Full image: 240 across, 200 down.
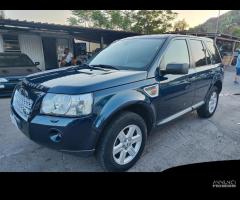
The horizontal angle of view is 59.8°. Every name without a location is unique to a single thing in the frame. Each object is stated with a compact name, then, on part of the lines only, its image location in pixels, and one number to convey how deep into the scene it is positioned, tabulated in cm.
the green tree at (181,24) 3512
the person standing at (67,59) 1027
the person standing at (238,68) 966
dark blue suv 224
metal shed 1066
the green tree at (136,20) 2928
